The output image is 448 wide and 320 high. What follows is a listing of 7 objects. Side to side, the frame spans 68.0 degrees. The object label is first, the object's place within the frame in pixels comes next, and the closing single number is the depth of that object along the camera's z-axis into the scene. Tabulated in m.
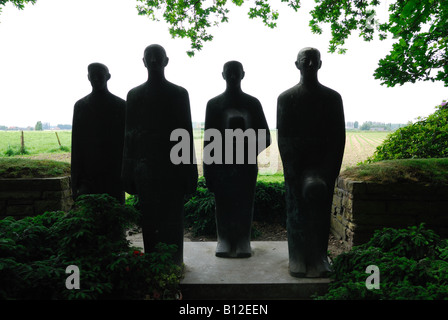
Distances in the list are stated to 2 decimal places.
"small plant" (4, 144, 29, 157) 13.48
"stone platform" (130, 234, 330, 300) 3.29
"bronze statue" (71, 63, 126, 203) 3.79
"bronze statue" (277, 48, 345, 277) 3.45
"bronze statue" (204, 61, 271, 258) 4.03
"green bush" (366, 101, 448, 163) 6.25
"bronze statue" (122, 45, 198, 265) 3.38
